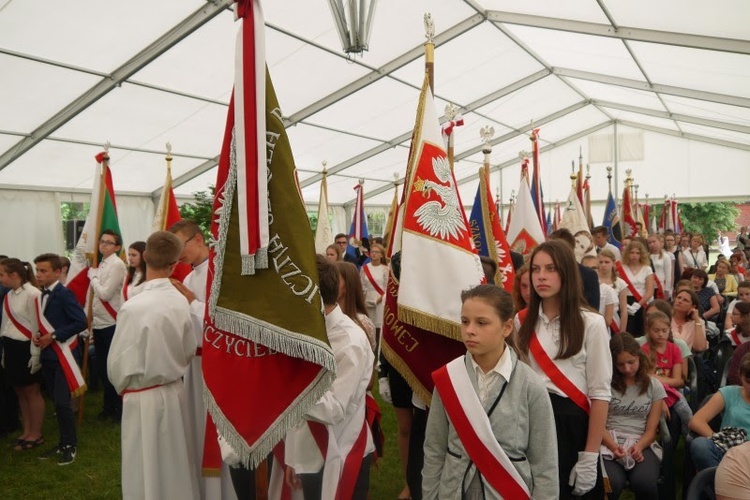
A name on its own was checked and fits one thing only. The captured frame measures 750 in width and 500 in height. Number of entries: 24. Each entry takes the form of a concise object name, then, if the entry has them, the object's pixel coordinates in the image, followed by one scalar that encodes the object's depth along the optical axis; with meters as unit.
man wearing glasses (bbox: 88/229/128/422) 6.54
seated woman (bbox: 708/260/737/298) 9.64
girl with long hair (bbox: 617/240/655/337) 7.12
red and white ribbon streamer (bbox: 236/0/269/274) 2.57
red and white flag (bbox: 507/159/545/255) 6.82
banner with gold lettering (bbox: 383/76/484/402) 3.28
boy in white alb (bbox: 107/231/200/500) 3.48
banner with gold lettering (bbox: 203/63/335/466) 2.58
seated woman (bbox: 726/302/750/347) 5.29
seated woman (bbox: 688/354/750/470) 3.53
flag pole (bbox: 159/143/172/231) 7.79
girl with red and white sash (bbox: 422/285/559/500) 2.29
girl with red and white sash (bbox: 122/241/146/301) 5.35
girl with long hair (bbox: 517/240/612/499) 2.88
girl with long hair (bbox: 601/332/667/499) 3.65
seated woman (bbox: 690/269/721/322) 7.58
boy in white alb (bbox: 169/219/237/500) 3.79
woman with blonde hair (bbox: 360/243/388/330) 8.38
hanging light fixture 8.74
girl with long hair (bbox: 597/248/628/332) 6.12
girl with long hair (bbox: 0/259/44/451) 5.68
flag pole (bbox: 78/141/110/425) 6.37
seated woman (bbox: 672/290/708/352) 5.59
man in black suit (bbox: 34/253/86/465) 5.44
